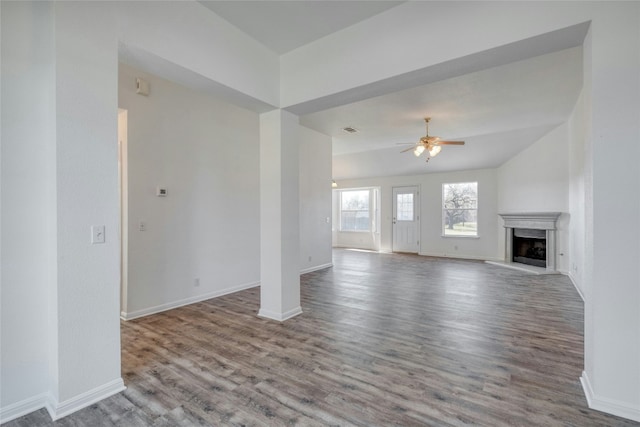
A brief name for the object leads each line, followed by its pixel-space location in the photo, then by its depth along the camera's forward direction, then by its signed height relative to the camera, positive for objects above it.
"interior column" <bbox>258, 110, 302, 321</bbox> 3.47 -0.03
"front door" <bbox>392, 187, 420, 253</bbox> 9.19 -0.24
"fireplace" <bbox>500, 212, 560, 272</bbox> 6.22 -0.60
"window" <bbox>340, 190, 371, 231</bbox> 10.50 +0.07
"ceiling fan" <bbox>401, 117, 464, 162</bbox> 4.98 +1.13
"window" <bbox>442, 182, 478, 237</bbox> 8.35 +0.09
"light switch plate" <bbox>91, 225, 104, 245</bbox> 1.99 -0.14
